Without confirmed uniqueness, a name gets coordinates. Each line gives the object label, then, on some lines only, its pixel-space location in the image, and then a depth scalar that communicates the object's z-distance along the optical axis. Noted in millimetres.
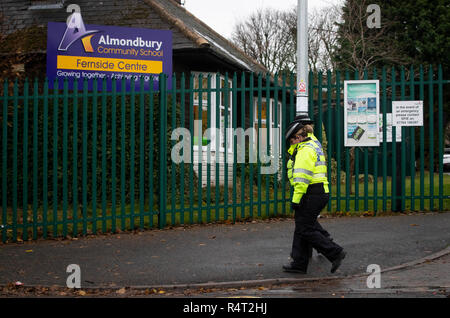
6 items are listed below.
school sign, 15234
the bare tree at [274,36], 37850
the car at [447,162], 35669
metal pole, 9430
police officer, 6332
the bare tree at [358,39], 20817
